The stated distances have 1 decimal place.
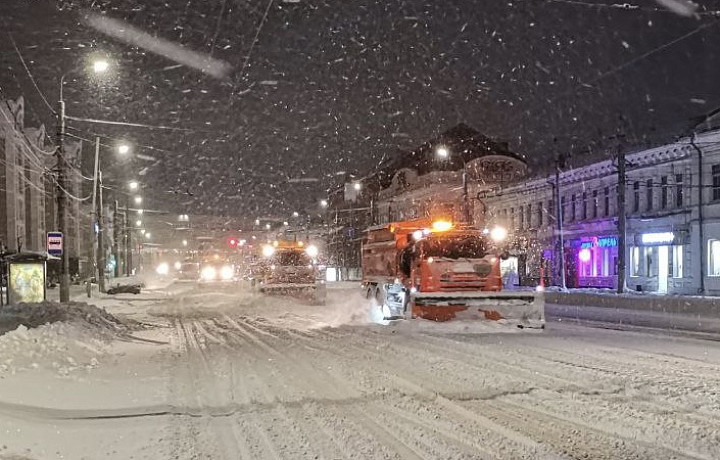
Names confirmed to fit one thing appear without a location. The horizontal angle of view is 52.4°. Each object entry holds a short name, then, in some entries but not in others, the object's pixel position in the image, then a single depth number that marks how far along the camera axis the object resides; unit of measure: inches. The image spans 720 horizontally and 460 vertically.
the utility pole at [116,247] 2094.5
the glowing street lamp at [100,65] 830.5
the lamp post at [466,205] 1533.0
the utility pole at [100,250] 1466.5
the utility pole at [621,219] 1486.2
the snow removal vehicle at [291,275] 1235.2
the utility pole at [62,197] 965.2
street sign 969.9
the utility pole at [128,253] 2339.1
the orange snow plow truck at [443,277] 645.3
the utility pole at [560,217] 1876.2
